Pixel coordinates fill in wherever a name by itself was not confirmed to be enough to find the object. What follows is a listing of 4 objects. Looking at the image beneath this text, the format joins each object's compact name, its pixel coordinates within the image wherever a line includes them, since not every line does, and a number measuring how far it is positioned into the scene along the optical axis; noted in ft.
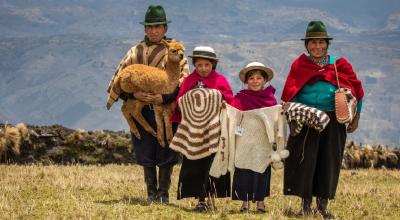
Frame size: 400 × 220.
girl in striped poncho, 59.77
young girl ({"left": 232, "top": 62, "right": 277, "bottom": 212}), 59.36
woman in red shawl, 59.31
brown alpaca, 63.00
